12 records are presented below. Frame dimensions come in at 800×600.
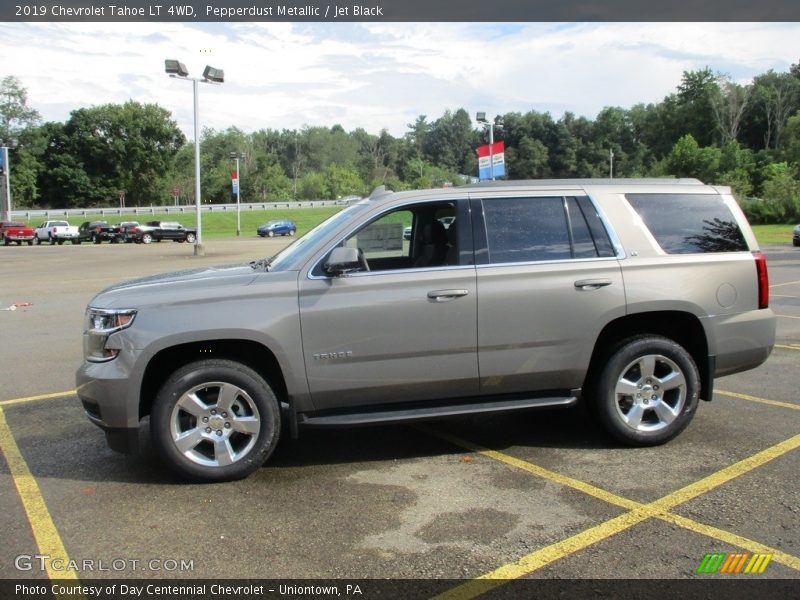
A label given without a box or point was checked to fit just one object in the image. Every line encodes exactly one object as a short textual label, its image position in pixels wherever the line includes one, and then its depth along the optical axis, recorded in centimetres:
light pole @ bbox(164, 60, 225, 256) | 3058
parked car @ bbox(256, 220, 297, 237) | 5934
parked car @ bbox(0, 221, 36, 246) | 4900
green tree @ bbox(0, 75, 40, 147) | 9112
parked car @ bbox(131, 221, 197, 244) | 5191
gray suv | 441
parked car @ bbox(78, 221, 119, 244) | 5297
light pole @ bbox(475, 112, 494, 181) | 2194
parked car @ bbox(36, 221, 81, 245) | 5159
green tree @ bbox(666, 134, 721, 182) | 8300
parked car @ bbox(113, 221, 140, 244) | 5212
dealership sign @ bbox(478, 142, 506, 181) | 2029
